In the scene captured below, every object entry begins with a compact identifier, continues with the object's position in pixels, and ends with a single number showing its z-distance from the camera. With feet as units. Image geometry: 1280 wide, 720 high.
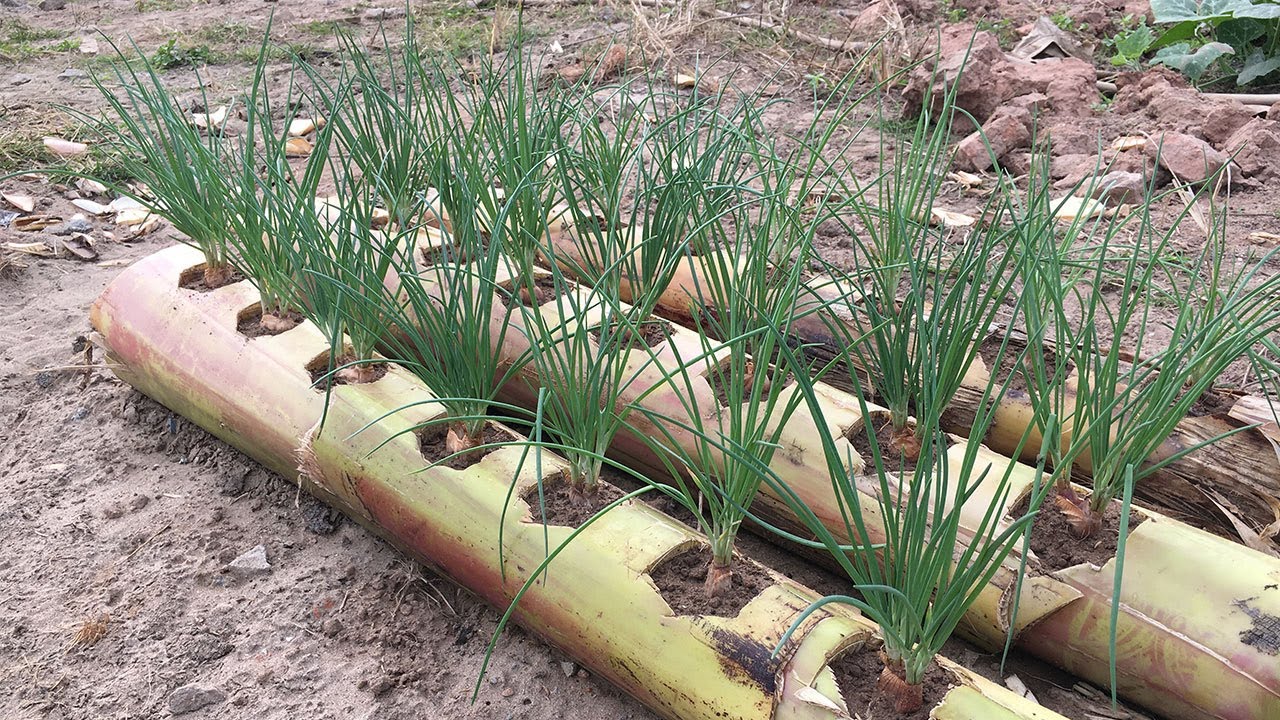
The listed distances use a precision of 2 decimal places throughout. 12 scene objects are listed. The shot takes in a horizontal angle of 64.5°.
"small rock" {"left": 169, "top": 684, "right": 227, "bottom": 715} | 4.71
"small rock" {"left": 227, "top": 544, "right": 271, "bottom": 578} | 5.54
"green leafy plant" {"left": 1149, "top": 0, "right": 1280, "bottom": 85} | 11.38
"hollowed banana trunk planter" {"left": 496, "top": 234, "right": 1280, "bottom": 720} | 4.14
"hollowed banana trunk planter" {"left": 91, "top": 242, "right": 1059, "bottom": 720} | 3.93
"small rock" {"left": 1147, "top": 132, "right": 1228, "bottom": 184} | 9.22
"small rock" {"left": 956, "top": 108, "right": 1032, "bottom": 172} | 10.09
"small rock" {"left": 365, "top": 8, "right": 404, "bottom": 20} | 15.79
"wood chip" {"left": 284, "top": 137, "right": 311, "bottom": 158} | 11.07
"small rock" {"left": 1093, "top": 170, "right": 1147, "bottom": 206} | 8.86
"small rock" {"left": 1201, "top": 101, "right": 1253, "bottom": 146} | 9.99
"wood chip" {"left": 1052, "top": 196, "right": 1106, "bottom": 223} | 8.97
